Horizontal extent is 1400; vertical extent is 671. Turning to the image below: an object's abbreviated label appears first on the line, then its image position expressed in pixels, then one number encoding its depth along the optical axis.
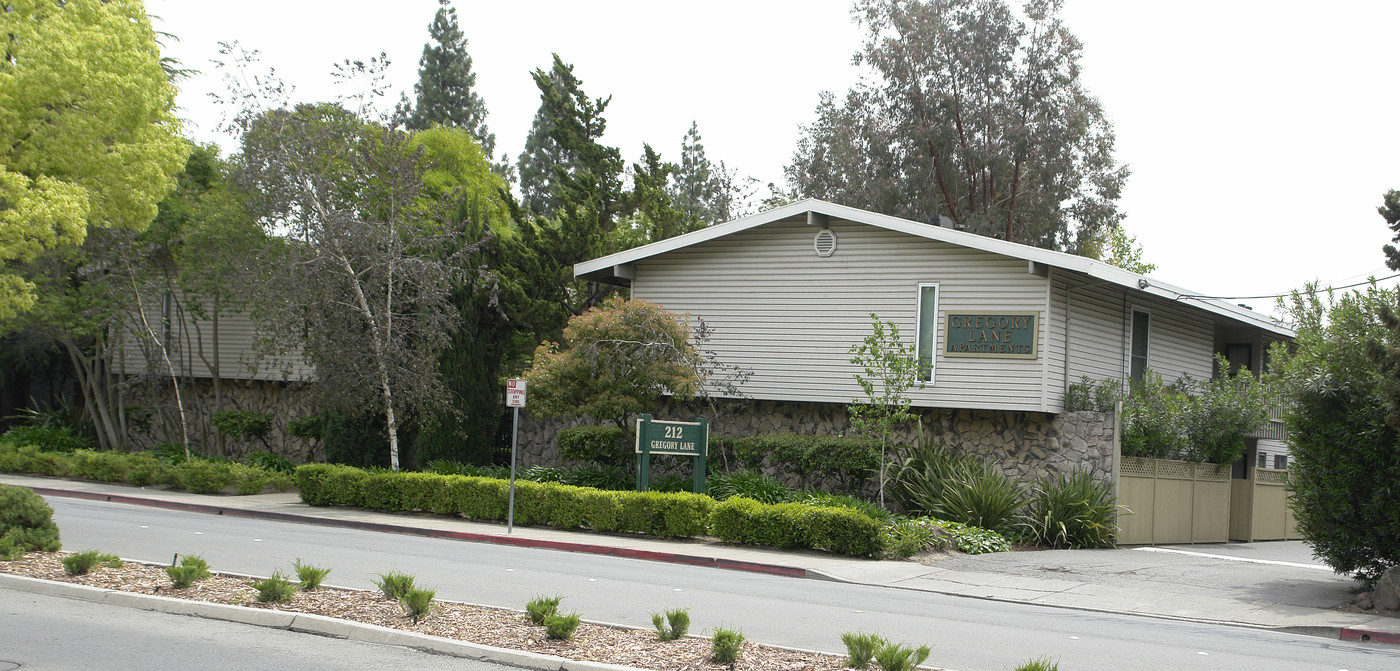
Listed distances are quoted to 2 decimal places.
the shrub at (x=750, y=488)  19.56
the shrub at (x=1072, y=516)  18.73
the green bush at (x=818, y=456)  19.83
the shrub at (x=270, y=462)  25.19
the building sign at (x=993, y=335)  19.81
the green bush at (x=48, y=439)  27.84
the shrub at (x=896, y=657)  7.35
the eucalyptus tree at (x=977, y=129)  38.38
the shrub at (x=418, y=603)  8.77
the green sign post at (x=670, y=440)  19.38
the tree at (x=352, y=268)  21.38
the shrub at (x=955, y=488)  18.92
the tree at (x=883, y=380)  19.36
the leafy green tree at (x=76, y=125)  14.84
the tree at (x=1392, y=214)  13.47
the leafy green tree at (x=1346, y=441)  13.52
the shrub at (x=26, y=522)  11.62
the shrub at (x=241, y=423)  26.77
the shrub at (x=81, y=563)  10.40
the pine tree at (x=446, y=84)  60.16
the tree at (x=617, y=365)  20.33
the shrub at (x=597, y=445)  21.81
